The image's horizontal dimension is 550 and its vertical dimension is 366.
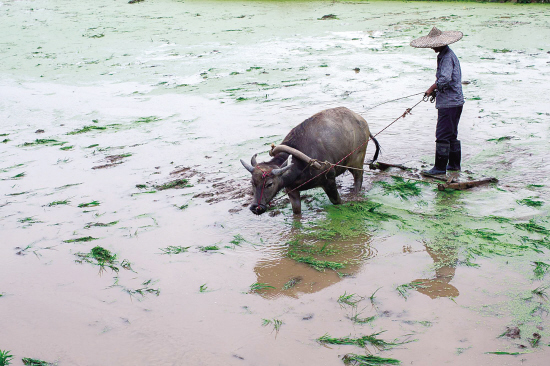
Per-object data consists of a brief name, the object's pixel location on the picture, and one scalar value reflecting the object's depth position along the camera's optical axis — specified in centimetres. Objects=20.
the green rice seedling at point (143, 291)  398
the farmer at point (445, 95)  532
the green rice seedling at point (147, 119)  866
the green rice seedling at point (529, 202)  484
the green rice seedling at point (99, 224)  523
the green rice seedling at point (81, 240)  491
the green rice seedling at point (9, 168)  692
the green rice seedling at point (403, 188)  542
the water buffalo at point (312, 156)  479
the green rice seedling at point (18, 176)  665
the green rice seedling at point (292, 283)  397
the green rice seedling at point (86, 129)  839
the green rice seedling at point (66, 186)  626
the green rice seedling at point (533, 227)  434
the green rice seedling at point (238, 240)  472
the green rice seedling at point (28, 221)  539
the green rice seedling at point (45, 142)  793
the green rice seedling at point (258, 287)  397
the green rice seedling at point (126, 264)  439
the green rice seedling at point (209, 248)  462
